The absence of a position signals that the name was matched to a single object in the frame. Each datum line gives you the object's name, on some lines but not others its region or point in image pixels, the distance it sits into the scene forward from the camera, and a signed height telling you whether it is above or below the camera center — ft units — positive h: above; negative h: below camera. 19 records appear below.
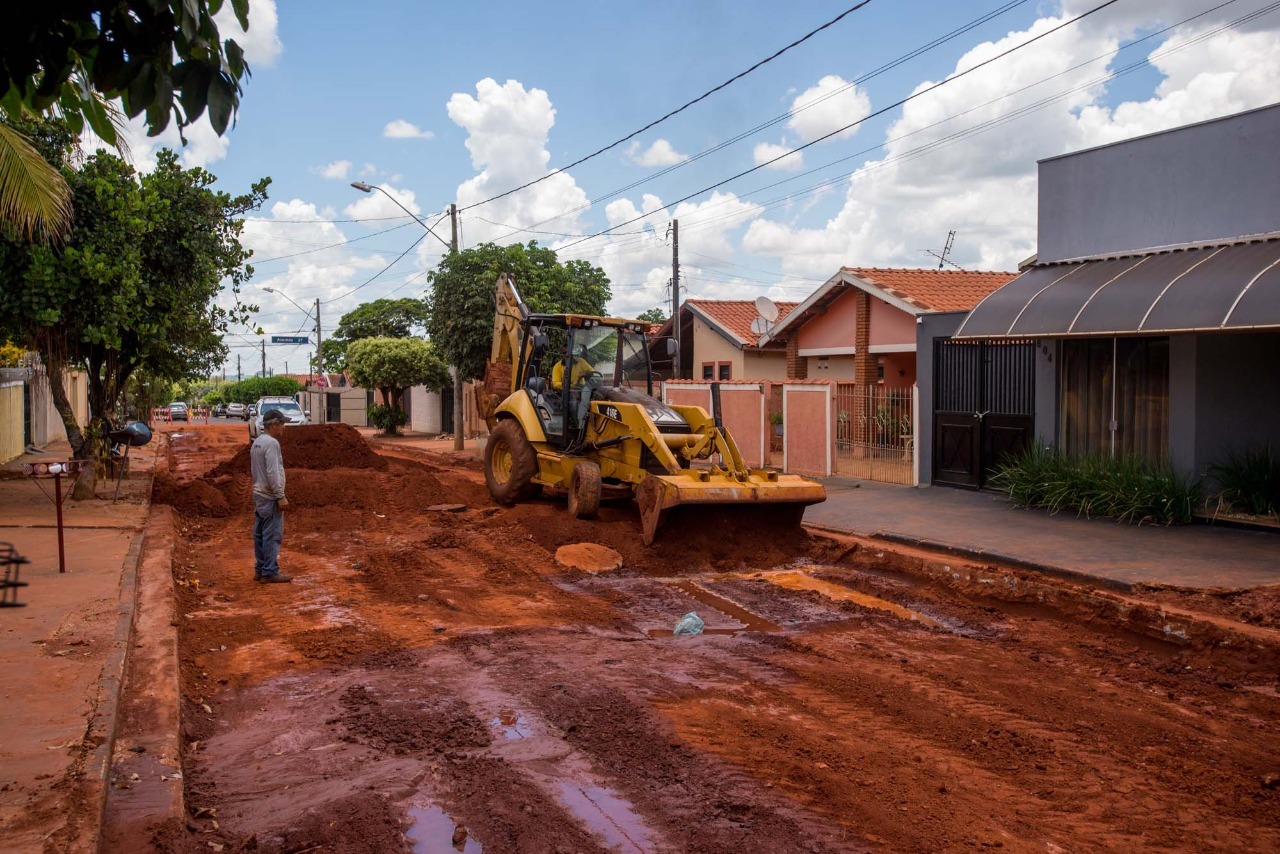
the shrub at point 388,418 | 134.21 -1.53
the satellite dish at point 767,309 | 91.35 +8.41
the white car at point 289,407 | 121.09 +0.07
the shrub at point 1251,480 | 39.34 -3.19
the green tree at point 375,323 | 213.25 +17.45
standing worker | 33.19 -3.04
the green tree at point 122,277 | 46.19 +6.24
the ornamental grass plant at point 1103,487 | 41.11 -3.72
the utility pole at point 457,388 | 91.30 +1.68
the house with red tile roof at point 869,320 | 78.18 +6.75
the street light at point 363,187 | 88.20 +18.85
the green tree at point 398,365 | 125.49 +5.07
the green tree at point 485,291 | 85.61 +9.69
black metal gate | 51.70 -0.28
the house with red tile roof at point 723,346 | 100.94 +5.90
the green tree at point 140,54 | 11.12 +3.96
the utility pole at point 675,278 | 95.61 +12.06
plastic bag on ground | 26.86 -5.88
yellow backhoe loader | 37.52 -1.14
